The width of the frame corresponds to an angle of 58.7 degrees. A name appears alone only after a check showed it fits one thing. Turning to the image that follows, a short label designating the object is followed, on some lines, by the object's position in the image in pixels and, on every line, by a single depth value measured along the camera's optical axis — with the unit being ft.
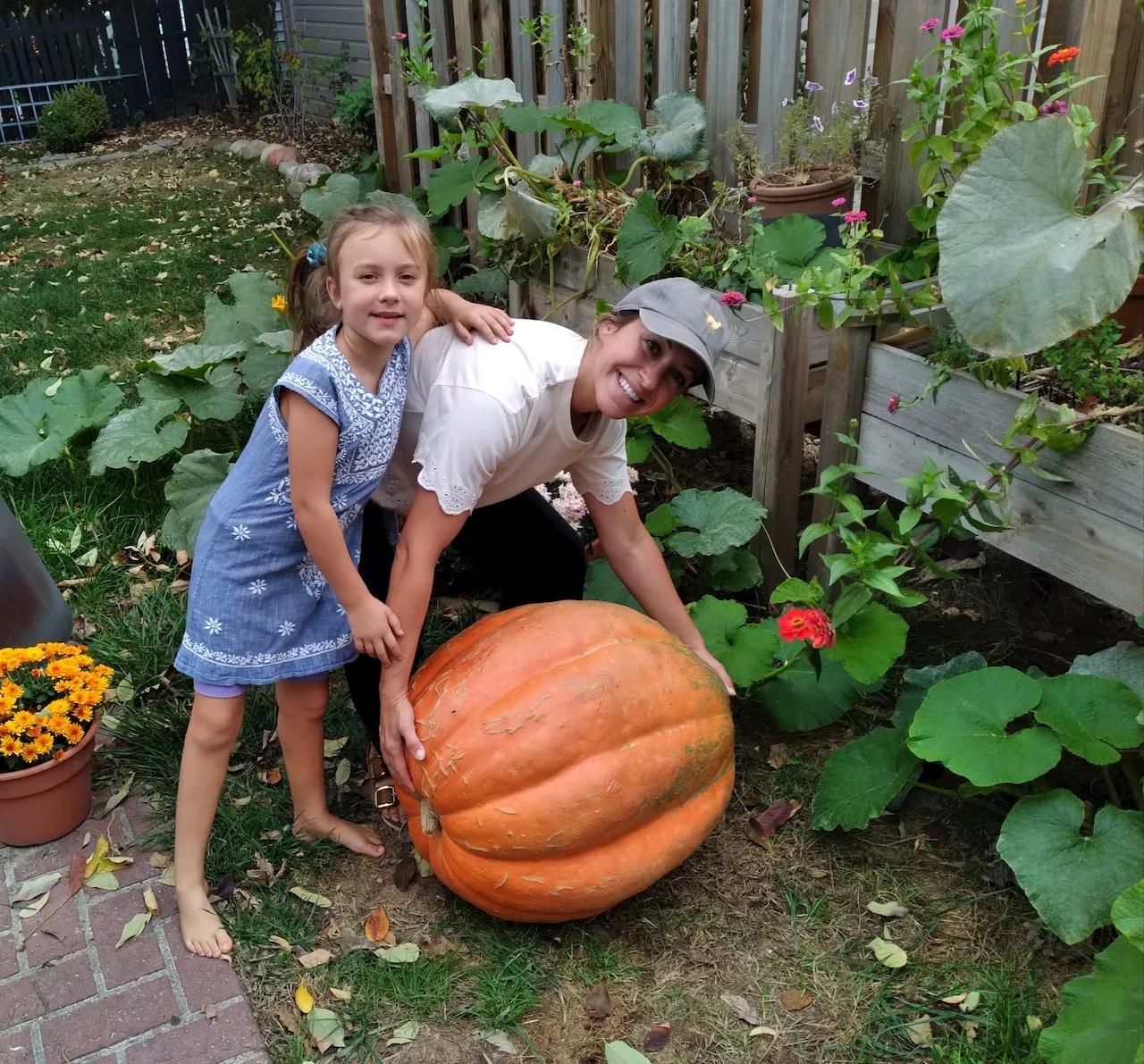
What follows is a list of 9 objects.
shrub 38.45
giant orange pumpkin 6.33
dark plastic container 8.93
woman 6.61
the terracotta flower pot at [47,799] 7.61
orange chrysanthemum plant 7.60
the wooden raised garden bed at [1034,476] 6.31
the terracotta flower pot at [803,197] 9.89
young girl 6.35
